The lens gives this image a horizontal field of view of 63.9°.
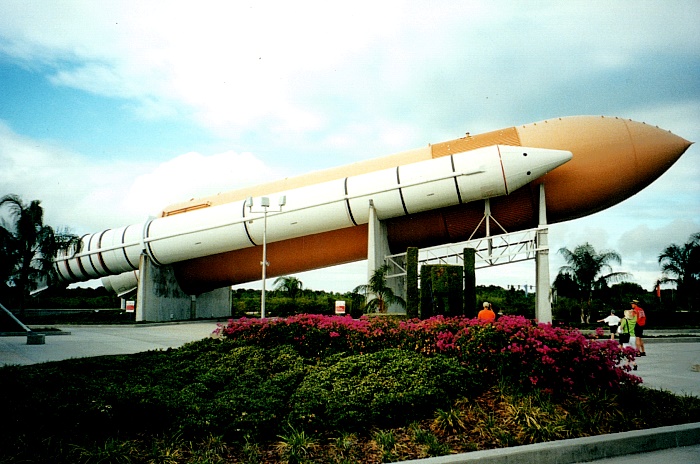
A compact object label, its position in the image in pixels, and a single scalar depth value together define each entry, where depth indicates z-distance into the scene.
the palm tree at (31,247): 25.45
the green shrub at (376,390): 5.50
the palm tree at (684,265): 33.94
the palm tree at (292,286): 31.71
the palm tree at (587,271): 27.39
